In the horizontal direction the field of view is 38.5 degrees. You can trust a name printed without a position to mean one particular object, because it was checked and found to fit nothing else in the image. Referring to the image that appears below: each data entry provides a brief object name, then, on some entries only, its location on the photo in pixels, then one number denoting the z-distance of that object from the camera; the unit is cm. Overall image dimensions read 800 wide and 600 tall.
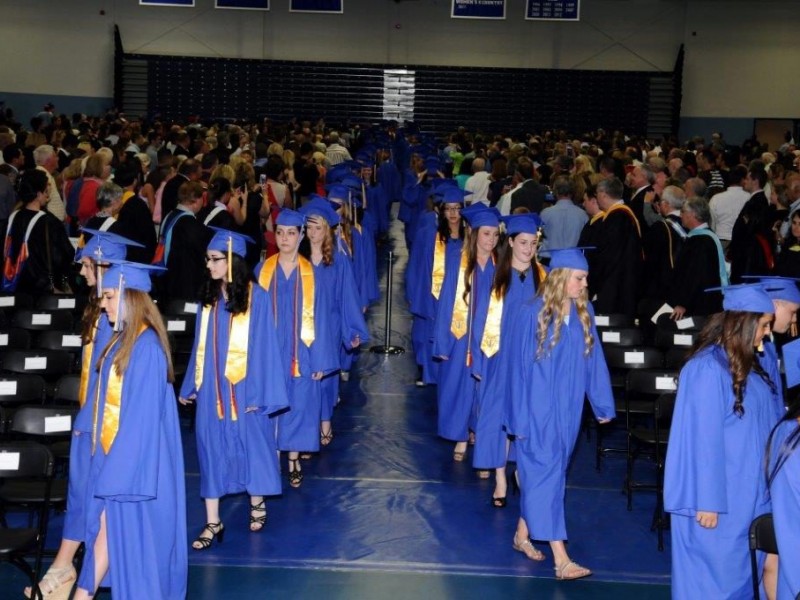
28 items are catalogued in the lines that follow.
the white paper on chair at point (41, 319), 910
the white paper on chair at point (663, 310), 961
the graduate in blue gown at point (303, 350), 762
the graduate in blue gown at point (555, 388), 621
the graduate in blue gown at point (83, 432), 552
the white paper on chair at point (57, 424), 634
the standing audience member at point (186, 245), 971
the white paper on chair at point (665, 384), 780
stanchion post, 1202
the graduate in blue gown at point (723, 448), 504
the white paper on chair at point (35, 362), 779
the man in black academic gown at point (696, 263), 915
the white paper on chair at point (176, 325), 937
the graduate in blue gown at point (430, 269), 937
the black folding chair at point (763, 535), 482
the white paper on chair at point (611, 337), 906
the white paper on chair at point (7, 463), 571
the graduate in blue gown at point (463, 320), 802
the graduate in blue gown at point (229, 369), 647
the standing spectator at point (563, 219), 1088
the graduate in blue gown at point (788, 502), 434
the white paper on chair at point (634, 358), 854
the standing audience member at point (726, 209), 1220
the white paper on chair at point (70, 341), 846
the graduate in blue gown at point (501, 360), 743
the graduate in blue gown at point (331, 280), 834
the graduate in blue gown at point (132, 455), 514
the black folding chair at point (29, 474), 551
